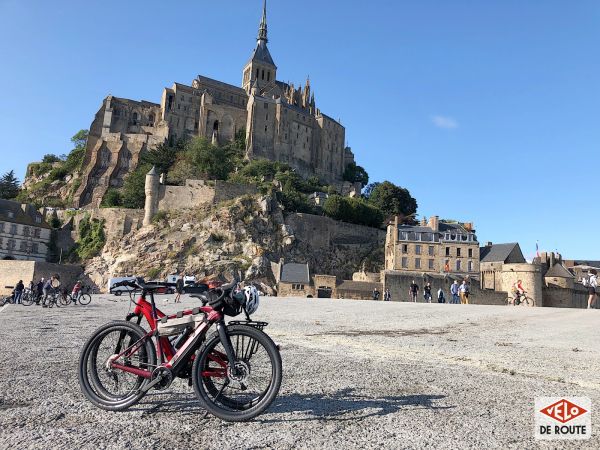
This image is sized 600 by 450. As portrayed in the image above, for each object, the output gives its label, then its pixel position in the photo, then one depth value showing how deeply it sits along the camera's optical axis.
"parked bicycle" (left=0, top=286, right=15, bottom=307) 25.70
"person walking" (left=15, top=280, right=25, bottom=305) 25.09
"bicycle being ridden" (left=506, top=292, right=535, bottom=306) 39.34
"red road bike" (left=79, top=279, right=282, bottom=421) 4.27
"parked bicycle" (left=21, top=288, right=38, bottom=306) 25.47
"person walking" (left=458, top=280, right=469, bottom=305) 28.67
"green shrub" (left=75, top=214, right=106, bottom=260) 54.00
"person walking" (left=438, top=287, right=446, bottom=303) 31.25
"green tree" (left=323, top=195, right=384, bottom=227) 64.25
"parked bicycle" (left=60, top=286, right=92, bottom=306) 23.61
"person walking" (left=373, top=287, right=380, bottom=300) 37.22
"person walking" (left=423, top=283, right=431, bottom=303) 31.56
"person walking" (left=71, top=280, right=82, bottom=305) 23.73
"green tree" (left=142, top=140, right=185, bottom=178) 67.06
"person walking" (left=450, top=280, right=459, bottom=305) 29.19
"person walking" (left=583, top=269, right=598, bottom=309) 20.56
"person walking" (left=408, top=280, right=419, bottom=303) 31.05
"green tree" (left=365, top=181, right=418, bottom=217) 75.25
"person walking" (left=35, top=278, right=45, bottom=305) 24.62
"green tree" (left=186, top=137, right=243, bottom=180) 67.12
